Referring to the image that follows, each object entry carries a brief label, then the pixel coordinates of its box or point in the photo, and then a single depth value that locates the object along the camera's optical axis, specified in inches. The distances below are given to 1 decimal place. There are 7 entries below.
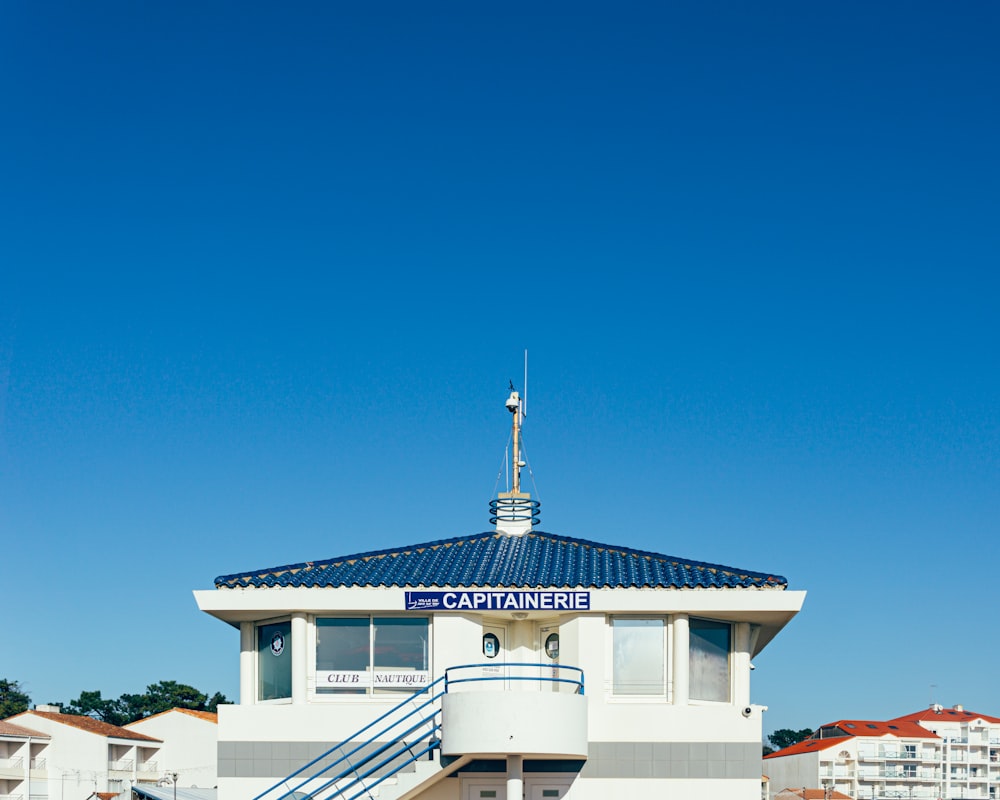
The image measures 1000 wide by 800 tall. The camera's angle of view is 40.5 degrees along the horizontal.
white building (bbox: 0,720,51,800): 3538.4
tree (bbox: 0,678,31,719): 5196.9
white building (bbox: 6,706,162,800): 3663.9
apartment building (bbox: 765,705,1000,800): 5925.2
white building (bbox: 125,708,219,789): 4008.4
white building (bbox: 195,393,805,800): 1096.8
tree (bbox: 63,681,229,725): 5610.2
